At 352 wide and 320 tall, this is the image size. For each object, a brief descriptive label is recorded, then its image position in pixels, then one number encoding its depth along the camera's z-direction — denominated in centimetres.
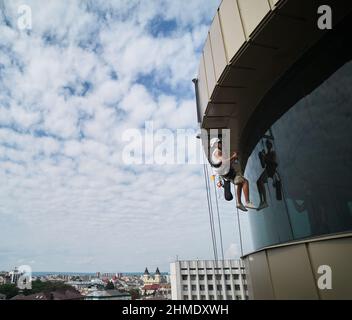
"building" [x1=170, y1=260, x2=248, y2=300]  5516
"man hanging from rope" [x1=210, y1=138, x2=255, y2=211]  762
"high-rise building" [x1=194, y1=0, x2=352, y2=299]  457
